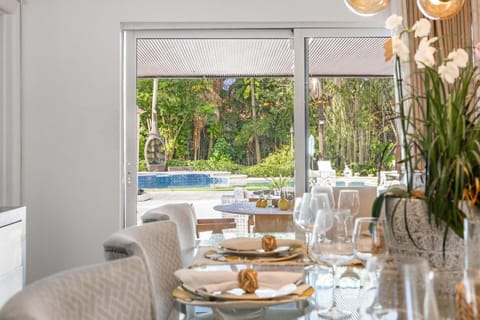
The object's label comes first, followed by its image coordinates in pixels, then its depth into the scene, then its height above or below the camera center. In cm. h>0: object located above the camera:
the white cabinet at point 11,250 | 272 -47
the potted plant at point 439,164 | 123 +0
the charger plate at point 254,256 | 169 -31
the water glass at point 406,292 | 70 -19
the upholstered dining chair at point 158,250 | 138 -25
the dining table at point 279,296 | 116 -33
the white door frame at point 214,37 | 367 +79
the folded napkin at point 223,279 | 127 -30
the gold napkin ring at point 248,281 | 123 -28
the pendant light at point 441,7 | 217 +69
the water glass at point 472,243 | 103 -16
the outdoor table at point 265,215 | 367 -37
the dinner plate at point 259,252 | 173 -30
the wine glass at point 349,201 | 184 -13
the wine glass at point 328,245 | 124 -20
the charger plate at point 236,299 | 113 -31
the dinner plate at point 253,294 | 116 -31
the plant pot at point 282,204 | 370 -29
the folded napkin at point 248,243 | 183 -29
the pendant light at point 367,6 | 217 +70
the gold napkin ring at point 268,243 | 177 -28
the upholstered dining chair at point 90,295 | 82 -25
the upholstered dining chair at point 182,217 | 205 -23
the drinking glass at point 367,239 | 119 -18
